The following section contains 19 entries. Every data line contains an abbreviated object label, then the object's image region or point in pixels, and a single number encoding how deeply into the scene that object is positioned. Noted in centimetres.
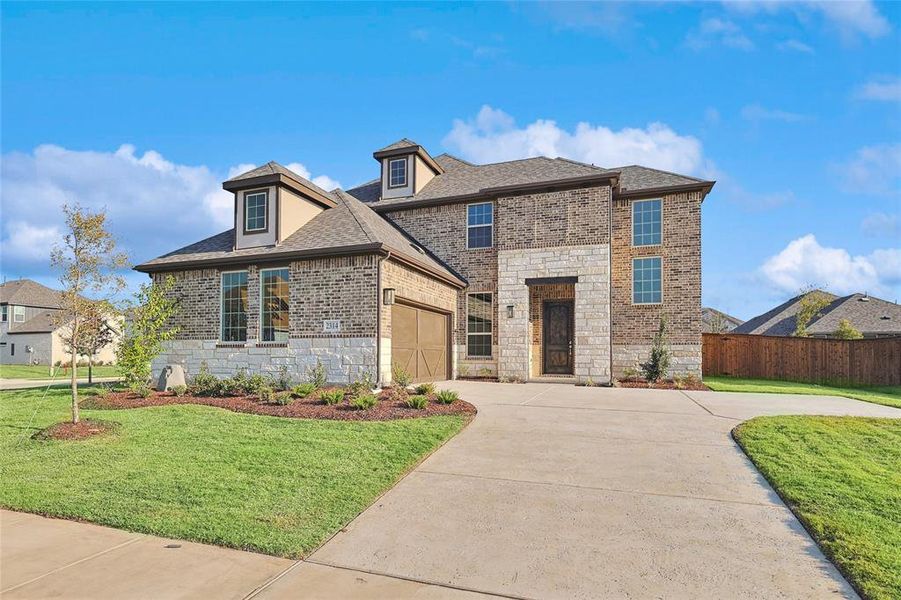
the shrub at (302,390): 1066
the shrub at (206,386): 1141
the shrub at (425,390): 1045
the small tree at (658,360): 1552
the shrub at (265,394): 1035
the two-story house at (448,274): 1277
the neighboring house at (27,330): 3731
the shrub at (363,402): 899
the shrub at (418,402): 905
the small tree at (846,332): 2409
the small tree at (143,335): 1204
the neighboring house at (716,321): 4094
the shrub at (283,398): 993
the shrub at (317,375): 1218
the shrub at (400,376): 1192
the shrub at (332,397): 965
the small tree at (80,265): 834
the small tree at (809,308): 2703
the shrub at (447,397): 962
